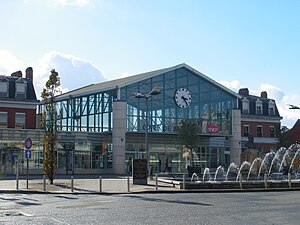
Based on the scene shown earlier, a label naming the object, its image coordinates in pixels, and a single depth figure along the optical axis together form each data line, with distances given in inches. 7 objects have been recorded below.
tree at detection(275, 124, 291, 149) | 2596.0
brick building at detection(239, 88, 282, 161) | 2837.1
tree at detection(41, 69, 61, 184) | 1344.7
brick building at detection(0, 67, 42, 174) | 1930.4
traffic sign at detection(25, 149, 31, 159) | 1200.2
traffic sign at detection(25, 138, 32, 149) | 1192.4
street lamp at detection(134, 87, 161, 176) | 1472.2
